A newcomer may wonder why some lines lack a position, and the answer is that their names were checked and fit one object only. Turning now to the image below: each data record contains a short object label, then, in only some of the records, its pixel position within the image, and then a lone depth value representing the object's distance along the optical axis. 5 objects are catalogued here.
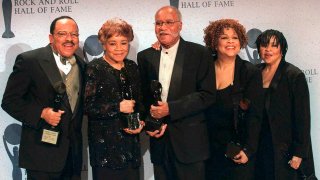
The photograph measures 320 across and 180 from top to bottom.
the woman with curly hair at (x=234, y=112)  2.79
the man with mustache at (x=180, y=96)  2.66
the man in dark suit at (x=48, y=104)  2.64
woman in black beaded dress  2.56
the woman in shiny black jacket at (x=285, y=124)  2.90
